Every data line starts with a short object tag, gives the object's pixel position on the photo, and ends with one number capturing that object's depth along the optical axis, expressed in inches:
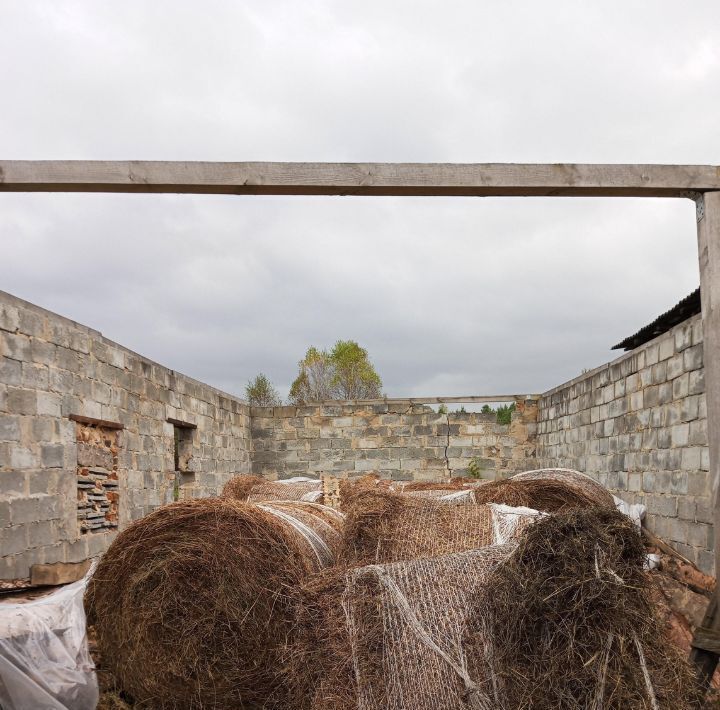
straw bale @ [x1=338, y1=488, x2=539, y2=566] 169.8
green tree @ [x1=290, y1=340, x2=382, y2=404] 1332.4
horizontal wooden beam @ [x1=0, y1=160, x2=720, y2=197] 165.0
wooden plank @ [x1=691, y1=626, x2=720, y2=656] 155.8
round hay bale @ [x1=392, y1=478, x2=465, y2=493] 318.0
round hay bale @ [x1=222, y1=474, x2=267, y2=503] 340.5
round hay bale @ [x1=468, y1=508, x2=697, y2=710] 128.6
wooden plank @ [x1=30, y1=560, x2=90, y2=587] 247.8
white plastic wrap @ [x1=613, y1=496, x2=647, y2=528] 292.4
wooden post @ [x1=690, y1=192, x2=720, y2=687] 167.2
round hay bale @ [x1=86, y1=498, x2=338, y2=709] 157.8
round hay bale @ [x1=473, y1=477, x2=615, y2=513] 253.6
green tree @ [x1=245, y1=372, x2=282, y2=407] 1262.3
